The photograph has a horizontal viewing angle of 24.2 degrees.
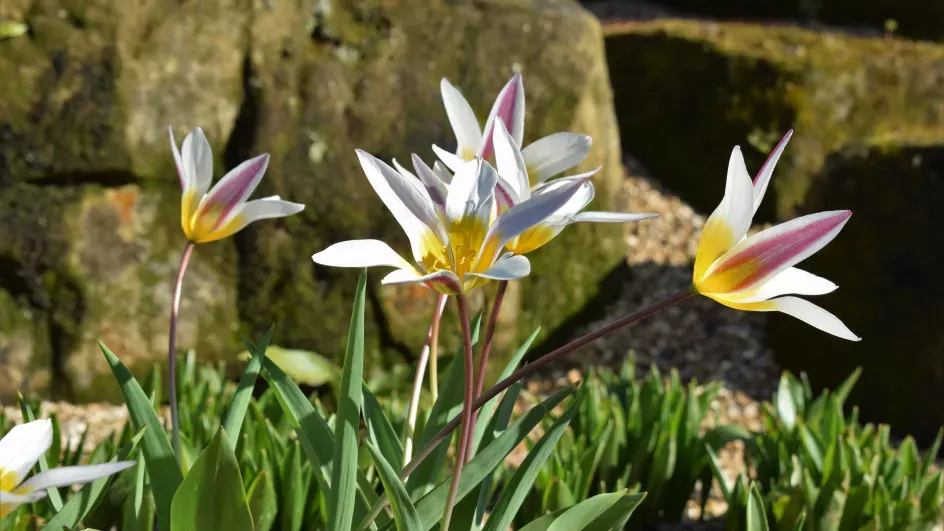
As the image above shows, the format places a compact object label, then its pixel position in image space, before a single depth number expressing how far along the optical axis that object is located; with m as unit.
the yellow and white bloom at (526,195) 0.74
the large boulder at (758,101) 2.69
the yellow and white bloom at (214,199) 0.83
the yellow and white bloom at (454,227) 0.71
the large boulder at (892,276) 1.77
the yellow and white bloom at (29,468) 0.70
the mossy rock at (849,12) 4.31
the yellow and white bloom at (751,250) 0.73
